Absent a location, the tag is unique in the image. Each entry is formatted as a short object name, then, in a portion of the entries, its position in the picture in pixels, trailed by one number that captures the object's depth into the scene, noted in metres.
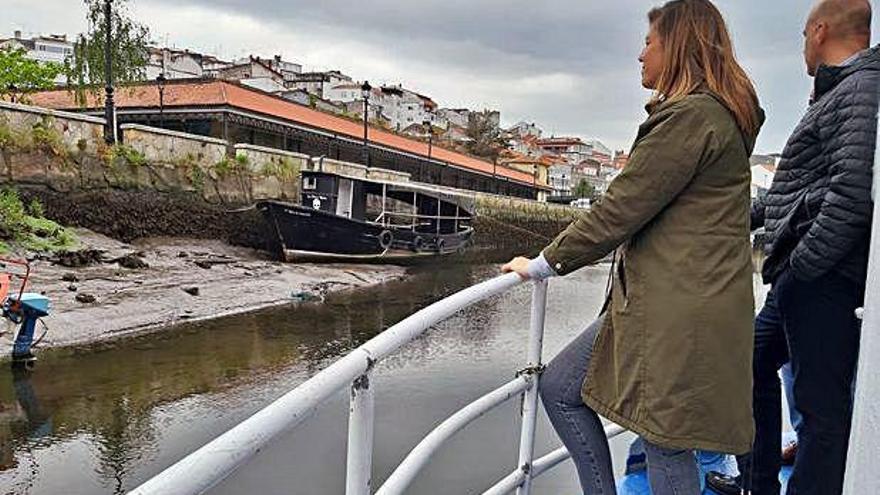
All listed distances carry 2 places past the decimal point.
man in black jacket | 1.50
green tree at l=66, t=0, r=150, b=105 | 18.92
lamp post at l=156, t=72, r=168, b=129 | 21.62
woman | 1.33
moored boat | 17.92
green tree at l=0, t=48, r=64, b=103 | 23.80
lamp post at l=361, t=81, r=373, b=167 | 22.94
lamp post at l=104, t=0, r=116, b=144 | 16.22
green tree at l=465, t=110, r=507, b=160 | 52.38
